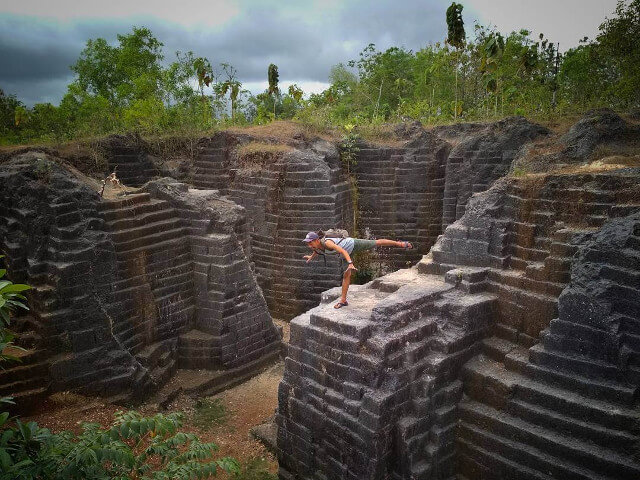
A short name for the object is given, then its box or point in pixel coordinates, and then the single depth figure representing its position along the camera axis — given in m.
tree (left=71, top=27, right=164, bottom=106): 23.83
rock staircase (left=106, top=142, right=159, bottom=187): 11.50
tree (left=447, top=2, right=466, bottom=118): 13.66
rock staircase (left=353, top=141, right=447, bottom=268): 11.38
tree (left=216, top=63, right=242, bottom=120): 16.33
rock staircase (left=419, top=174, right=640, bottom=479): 4.54
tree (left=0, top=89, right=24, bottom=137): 18.53
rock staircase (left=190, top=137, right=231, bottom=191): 12.03
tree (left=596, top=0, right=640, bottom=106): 12.96
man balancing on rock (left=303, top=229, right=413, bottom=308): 5.83
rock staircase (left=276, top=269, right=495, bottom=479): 4.94
